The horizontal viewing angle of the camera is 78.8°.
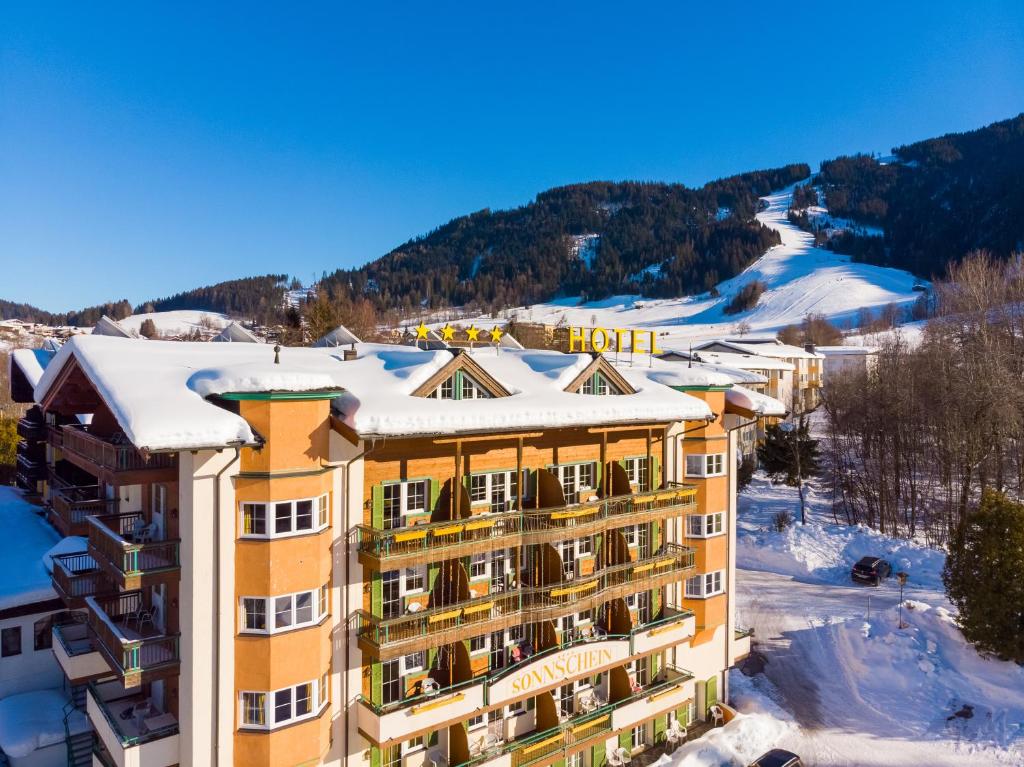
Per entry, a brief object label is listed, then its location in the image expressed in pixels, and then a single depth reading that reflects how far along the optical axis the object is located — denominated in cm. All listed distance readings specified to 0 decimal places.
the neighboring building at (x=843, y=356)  9850
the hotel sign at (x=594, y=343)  2915
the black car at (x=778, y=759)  2208
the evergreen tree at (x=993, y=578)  2631
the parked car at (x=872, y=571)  3831
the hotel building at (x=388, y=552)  1516
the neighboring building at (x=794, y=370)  8556
